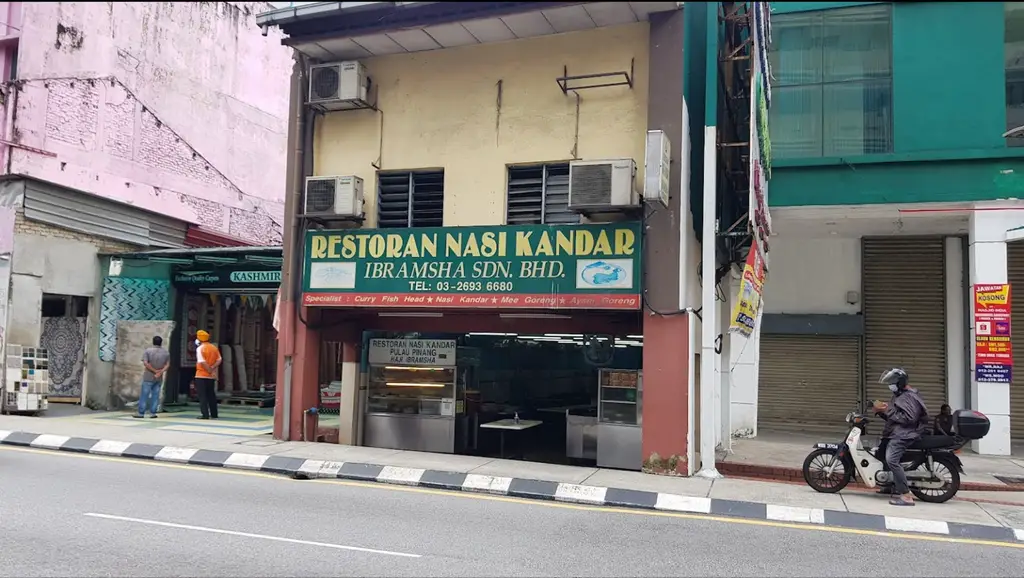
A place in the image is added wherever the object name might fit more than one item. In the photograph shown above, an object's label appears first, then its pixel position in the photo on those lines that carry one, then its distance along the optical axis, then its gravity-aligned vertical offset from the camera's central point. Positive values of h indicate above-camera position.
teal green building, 13.97 +2.68
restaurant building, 11.18 +1.93
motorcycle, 9.45 -1.45
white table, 13.71 -1.53
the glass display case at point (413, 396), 13.77 -1.06
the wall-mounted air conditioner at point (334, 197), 12.75 +2.28
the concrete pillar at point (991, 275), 13.56 +1.35
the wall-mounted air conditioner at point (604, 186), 10.98 +2.21
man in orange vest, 15.73 -0.89
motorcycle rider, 9.41 -0.94
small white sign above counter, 13.84 -0.28
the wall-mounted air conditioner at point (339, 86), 12.97 +4.20
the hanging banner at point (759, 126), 10.40 +3.21
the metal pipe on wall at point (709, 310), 11.04 +0.49
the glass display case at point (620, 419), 12.26 -1.22
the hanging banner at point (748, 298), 10.22 +0.64
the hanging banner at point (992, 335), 13.52 +0.28
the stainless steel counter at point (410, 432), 13.70 -1.71
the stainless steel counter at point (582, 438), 13.05 -1.62
